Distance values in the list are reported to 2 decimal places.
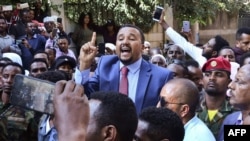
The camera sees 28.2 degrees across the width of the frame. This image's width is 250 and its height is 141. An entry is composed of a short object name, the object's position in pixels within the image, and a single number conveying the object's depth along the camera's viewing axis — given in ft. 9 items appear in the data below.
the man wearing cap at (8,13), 27.73
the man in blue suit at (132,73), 12.39
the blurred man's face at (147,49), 26.76
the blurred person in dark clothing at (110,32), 34.33
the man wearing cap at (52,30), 27.15
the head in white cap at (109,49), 25.69
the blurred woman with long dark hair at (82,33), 34.04
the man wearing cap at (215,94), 12.48
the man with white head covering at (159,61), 20.17
